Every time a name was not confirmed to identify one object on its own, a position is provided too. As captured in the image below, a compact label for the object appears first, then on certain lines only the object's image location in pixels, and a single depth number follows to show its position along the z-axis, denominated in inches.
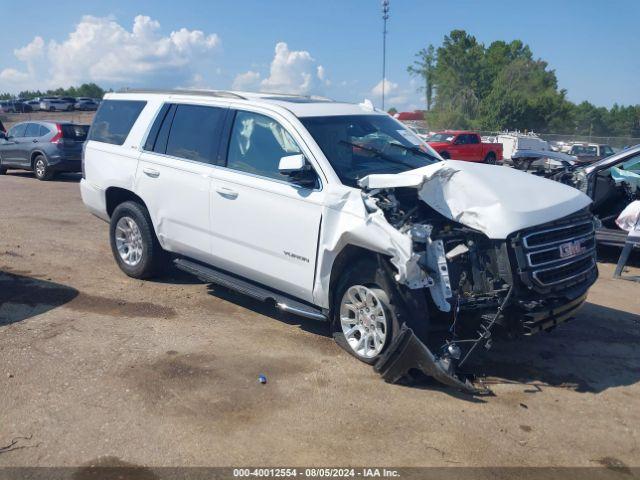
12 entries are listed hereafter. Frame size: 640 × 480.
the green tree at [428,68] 3119.3
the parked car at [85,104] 2191.2
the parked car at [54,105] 2148.5
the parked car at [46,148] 641.6
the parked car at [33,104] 2182.6
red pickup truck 1130.8
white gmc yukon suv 171.8
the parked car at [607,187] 333.1
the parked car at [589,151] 1080.2
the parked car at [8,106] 2166.8
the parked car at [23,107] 2165.4
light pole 1617.9
